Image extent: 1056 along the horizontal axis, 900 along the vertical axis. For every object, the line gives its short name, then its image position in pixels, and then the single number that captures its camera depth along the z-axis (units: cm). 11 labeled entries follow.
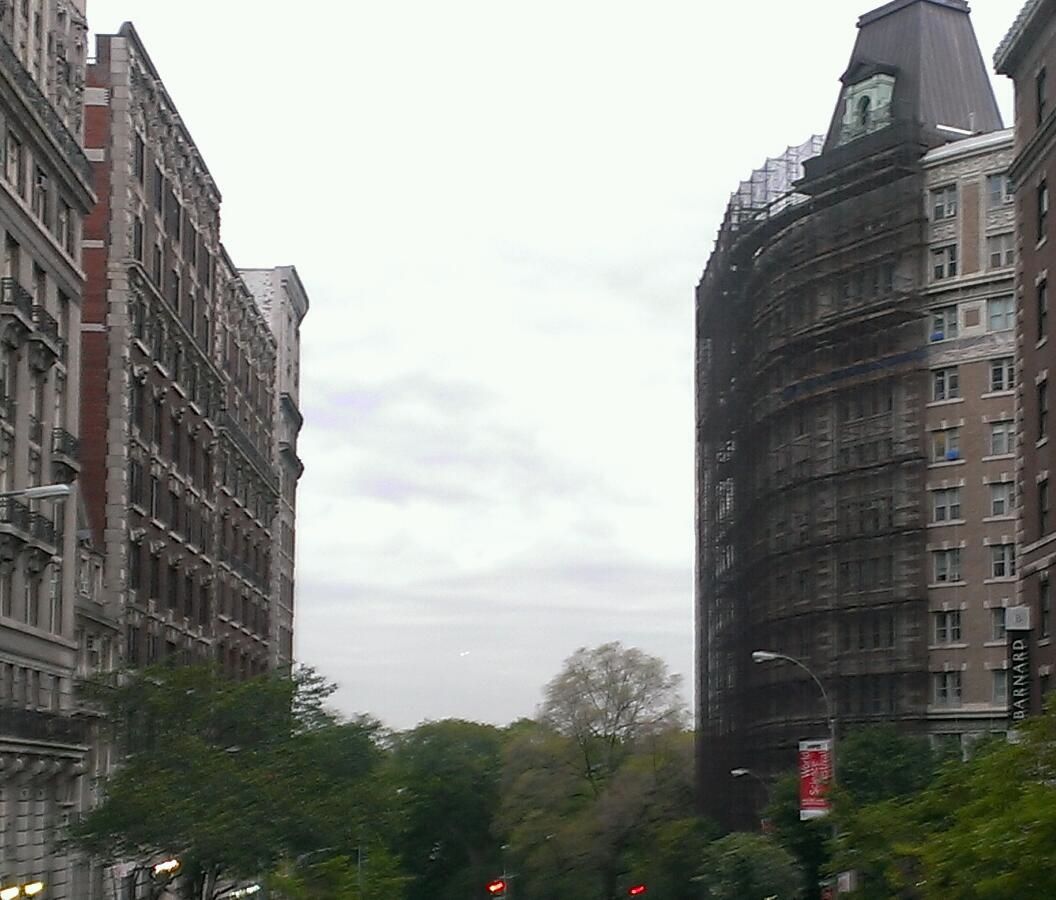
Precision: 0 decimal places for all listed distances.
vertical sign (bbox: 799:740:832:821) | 6446
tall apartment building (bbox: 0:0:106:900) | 5844
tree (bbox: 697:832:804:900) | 7850
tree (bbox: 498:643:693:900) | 11706
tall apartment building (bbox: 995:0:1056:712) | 6050
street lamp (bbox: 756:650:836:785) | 6272
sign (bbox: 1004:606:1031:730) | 6169
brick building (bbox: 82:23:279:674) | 7488
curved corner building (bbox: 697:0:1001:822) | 9456
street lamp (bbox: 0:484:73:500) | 3356
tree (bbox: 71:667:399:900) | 5956
